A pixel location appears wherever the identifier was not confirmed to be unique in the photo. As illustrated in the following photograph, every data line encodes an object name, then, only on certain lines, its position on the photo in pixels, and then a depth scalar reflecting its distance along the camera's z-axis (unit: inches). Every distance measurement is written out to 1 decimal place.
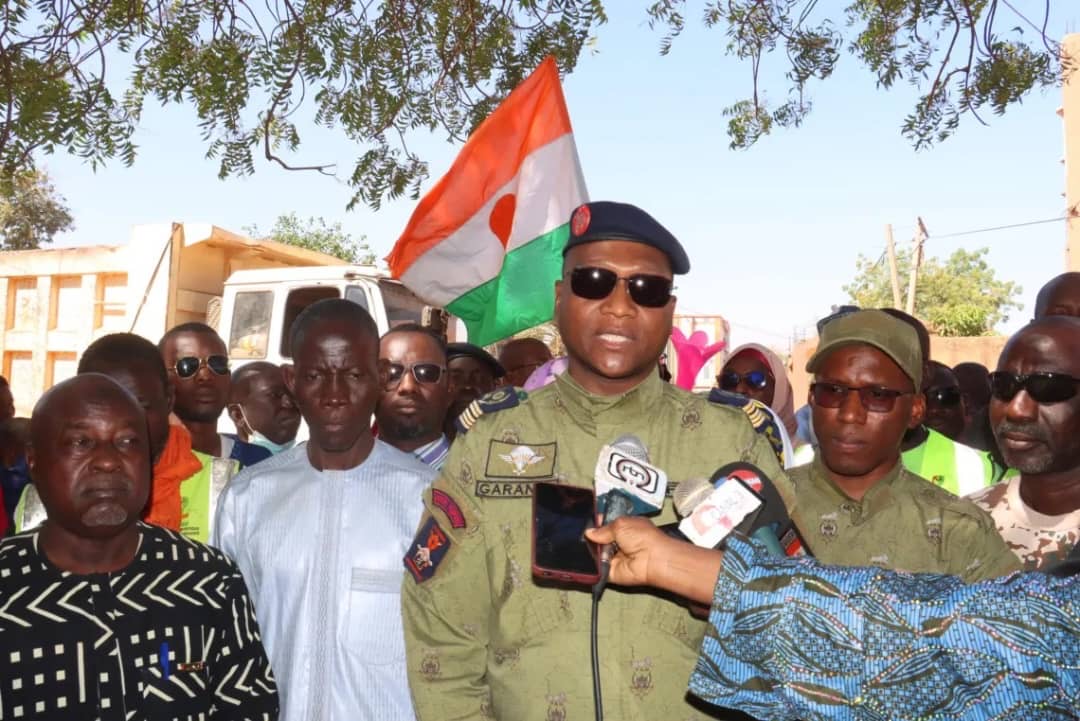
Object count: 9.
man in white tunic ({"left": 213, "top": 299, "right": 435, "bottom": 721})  110.8
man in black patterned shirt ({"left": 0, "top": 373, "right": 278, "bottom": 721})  88.5
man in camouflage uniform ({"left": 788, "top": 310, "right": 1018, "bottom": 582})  109.7
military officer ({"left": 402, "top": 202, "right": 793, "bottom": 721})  87.0
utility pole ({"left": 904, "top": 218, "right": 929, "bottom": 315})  1384.5
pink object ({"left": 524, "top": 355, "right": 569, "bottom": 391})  185.3
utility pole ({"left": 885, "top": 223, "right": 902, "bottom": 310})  1235.2
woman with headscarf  210.7
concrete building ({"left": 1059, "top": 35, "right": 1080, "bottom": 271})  652.7
